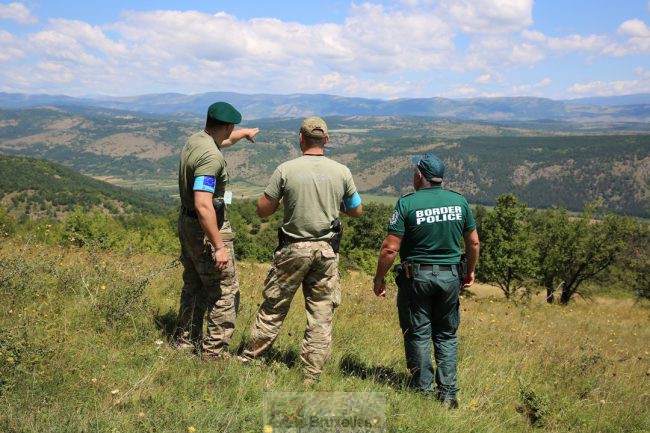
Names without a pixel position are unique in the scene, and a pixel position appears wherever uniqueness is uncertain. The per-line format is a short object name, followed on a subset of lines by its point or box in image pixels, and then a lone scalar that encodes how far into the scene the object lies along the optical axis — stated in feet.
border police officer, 12.82
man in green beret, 12.64
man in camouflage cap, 12.80
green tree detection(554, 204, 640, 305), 103.55
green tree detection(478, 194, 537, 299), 104.78
